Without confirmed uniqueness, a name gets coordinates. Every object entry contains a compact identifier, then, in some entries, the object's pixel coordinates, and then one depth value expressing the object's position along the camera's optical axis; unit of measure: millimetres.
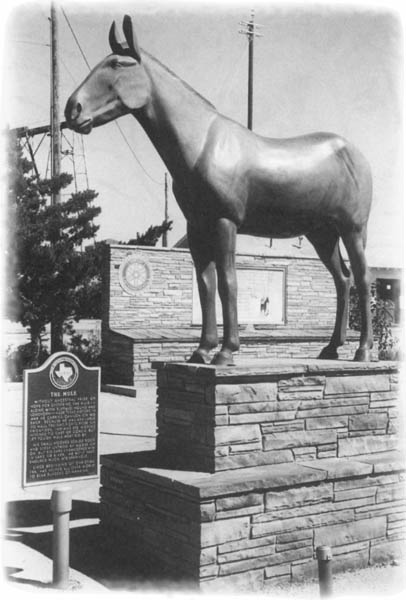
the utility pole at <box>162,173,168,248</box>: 25788
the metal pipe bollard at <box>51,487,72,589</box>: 4047
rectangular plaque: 15320
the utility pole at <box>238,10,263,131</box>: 18109
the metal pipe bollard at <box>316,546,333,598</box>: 3461
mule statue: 4332
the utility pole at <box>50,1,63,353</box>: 10722
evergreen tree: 13656
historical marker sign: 5371
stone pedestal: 4098
